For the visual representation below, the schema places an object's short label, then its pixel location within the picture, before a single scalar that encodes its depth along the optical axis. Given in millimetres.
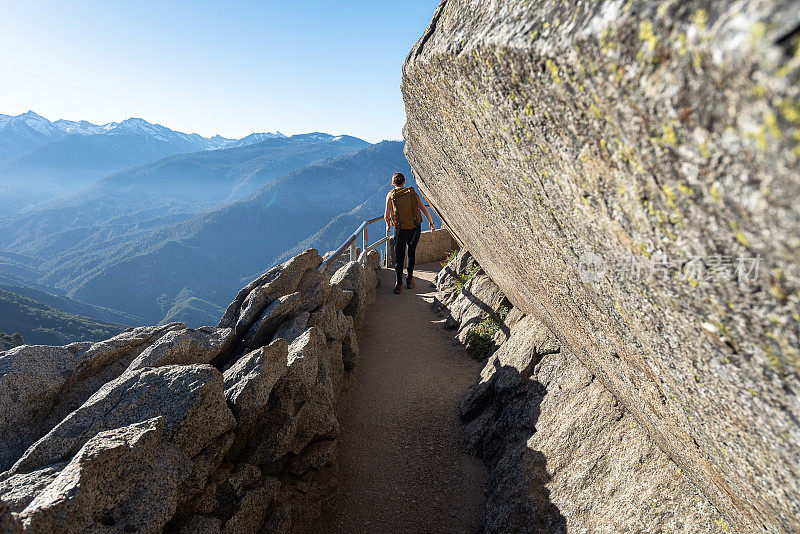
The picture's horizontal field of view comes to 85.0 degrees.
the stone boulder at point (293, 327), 5977
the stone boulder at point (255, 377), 4188
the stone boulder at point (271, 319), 5957
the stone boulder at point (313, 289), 6961
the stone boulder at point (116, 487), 2586
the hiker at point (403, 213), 9508
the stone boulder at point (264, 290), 6410
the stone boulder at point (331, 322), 6664
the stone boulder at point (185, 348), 4613
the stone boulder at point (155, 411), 3434
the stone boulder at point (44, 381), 4020
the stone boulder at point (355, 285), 9148
